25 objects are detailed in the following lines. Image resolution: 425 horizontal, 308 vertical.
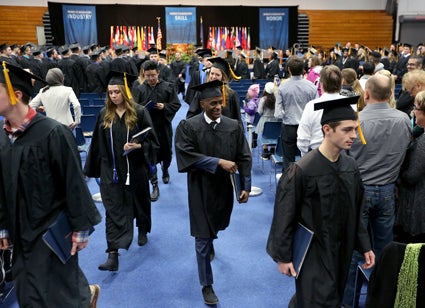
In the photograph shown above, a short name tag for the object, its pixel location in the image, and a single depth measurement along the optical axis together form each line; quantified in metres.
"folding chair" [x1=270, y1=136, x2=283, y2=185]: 6.00
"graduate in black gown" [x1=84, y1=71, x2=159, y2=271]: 4.12
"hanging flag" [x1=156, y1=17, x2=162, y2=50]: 23.03
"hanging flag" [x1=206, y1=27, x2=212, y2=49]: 23.75
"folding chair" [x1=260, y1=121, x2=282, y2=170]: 6.42
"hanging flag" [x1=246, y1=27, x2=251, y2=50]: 24.08
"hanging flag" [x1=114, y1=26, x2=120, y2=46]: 23.03
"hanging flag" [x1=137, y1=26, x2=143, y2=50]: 23.33
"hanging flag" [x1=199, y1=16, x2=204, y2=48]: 23.48
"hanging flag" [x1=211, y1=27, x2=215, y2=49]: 23.76
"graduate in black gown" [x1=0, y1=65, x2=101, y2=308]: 2.46
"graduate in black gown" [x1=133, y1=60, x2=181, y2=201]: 5.73
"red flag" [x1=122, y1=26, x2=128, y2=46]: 23.20
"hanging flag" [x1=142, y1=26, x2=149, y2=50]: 23.34
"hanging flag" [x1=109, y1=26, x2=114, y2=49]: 22.98
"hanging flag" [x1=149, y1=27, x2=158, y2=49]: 23.21
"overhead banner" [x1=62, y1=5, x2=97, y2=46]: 22.31
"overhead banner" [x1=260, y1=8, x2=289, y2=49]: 24.04
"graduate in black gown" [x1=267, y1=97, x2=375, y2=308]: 2.42
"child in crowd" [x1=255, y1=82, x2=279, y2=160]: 6.44
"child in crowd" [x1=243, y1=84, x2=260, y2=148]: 6.96
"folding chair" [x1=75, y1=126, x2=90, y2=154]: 6.56
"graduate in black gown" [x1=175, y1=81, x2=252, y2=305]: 3.44
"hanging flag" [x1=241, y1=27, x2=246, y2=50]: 23.91
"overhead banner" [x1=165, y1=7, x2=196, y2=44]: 23.41
